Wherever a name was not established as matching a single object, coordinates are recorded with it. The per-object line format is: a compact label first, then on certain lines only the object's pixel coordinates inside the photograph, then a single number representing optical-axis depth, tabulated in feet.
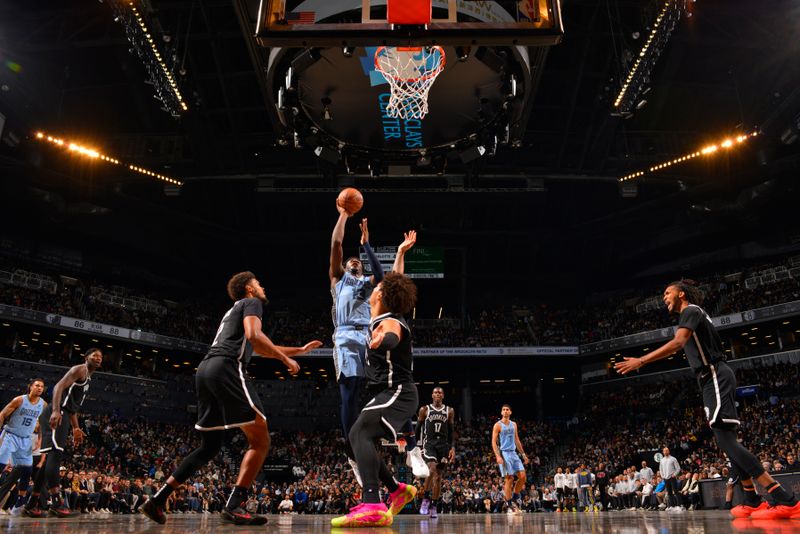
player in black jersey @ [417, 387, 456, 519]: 33.35
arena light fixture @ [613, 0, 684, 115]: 51.24
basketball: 19.75
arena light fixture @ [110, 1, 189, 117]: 51.70
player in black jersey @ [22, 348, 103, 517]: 26.35
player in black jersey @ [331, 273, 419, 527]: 14.71
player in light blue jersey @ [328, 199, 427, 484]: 20.10
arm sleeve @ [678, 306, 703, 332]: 19.61
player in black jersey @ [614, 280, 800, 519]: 18.31
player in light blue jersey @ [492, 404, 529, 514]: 36.99
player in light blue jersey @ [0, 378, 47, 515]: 28.91
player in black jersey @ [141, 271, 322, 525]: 16.39
